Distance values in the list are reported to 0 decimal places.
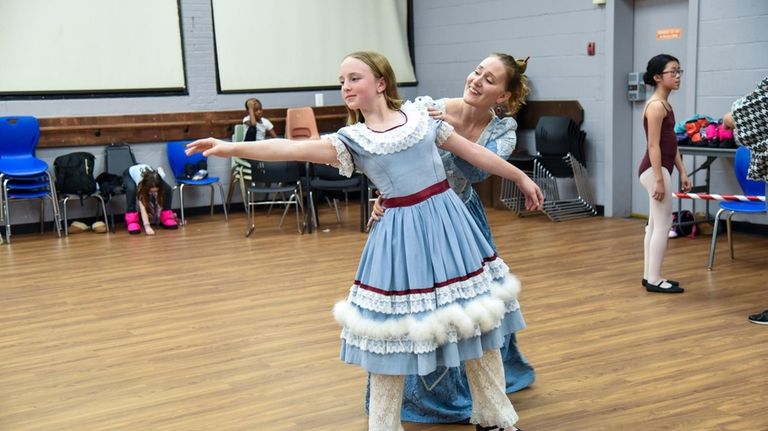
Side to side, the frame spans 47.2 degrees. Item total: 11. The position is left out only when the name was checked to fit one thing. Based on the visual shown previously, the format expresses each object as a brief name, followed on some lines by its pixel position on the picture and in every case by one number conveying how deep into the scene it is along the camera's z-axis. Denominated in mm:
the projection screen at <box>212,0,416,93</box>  10047
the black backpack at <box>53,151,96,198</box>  8656
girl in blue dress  2766
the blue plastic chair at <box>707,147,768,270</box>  5938
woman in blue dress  3262
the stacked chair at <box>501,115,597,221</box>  8703
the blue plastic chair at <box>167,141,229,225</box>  9453
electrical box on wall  8422
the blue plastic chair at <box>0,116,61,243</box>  8430
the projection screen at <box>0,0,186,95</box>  8844
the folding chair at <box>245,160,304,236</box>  8367
